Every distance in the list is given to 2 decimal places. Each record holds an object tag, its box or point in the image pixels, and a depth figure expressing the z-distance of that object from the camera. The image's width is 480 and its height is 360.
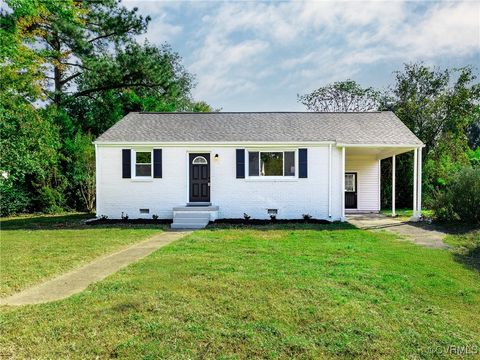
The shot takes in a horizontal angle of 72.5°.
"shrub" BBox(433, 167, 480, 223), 11.03
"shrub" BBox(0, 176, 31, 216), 15.66
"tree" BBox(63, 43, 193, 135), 20.47
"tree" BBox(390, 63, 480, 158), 19.91
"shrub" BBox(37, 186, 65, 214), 16.30
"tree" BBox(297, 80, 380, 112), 30.04
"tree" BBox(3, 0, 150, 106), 18.19
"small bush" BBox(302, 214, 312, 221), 13.23
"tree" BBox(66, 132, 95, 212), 17.00
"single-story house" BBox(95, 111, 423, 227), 13.43
